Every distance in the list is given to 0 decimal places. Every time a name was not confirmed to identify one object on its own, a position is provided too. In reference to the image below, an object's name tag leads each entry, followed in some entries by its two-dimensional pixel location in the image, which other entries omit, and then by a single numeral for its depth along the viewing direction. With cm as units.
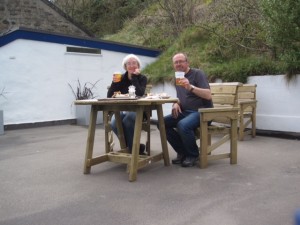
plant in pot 928
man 438
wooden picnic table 388
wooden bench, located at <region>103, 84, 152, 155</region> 475
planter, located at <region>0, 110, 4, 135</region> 779
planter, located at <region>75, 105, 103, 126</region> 926
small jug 424
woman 470
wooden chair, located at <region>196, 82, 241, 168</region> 431
